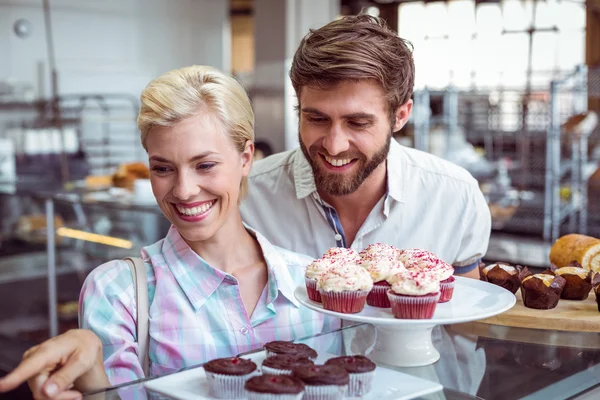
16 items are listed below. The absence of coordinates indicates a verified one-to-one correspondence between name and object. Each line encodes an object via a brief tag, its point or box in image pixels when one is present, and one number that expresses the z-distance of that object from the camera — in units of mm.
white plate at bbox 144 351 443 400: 1231
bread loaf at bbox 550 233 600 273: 2117
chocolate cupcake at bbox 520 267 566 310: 1806
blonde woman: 1561
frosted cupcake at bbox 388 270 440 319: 1396
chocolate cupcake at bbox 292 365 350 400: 1159
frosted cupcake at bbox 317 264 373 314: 1432
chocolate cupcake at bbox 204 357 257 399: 1188
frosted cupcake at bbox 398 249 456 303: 1533
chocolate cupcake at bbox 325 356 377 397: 1213
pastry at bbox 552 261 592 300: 1881
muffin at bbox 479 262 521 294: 1907
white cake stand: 1395
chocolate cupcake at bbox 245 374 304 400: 1124
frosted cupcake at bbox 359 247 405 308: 1548
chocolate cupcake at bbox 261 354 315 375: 1198
